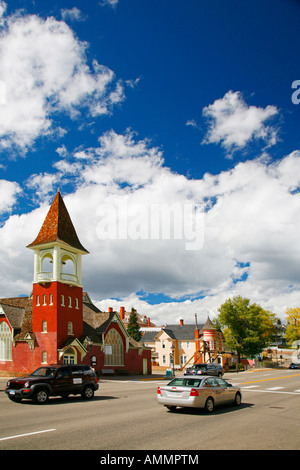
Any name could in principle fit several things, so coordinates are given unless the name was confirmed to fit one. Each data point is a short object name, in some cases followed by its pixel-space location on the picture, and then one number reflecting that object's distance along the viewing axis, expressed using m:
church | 40.53
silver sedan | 13.19
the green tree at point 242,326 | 70.50
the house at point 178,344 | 82.19
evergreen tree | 83.19
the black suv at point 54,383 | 16.45
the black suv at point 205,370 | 36.16
